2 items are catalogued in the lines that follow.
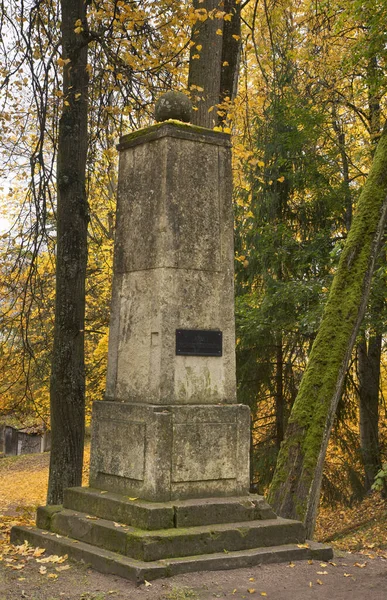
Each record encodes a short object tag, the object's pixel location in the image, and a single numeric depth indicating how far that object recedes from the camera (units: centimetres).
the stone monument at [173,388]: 616
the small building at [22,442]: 3062
